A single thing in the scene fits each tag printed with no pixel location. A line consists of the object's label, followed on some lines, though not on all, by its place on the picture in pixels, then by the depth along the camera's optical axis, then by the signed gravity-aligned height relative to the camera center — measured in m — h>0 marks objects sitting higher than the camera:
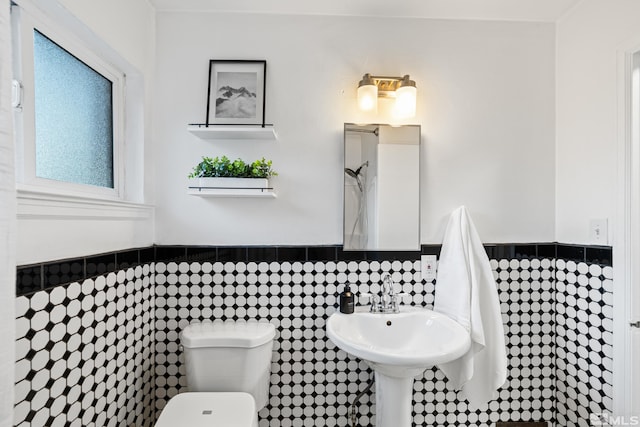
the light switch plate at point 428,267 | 1.74 -0.28
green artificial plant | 1.61 +0.20
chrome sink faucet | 1.67 -0.44
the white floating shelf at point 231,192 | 1.60 +0.09
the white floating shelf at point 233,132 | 1.58 +0.37
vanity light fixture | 1.65 +0.55
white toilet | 1.39 -0.66
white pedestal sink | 1.27 -0.54
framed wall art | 1.70 +0.58
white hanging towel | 1.58 -0.44
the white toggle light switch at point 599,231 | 1.50 -0.10
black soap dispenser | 1.63 -0.43
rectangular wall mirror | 1.72 +0.12
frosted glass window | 1.14 +0.35
